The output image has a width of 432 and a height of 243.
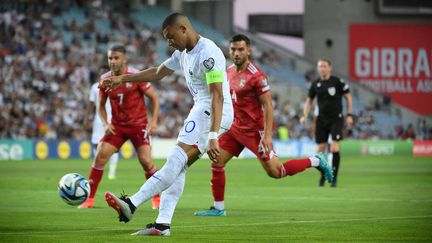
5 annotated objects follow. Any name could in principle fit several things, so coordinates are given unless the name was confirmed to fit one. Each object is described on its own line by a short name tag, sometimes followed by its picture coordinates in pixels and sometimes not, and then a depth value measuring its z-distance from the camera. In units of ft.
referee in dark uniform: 71.72
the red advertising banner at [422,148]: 159.43
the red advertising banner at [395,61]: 207.51
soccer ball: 41.09
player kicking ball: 34.88
